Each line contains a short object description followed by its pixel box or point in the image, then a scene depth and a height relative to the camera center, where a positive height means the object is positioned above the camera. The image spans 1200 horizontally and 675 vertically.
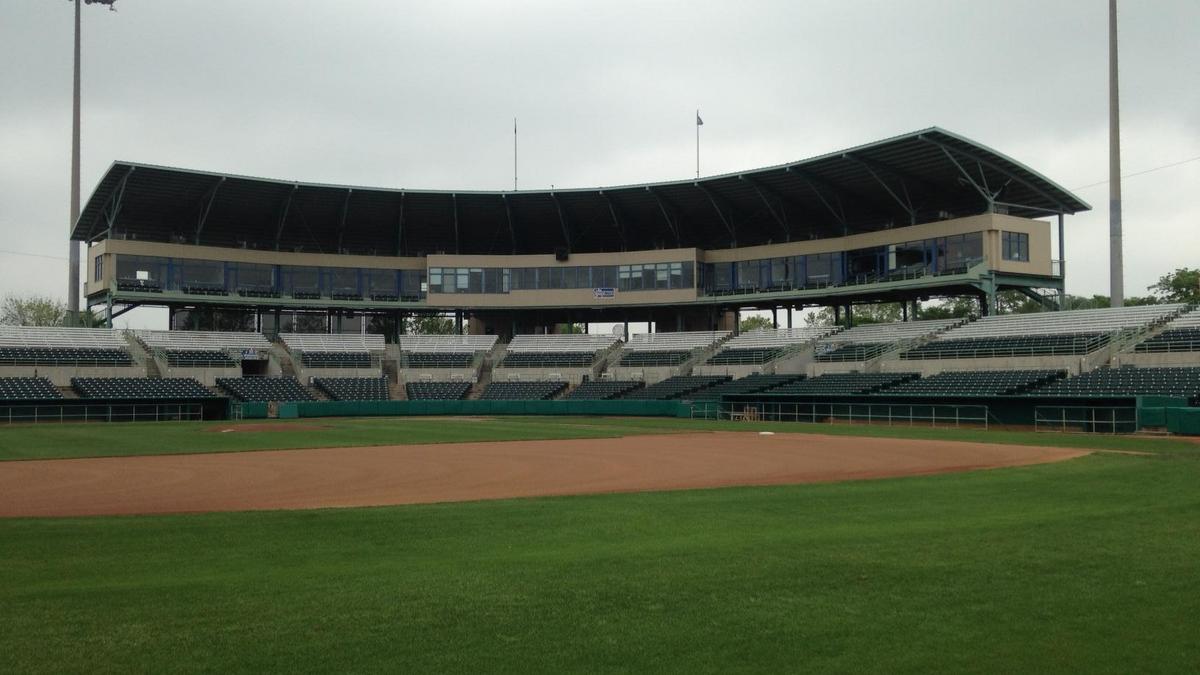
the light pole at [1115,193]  55.44 +10.92
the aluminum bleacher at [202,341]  68.75 +2.59
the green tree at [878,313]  113.53 +7.35
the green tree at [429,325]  114.00 +6.19
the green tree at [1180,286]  81.81 +7.74
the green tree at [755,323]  130.12 +7.17
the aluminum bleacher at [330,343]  74.25 +2.55
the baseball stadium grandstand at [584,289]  55.59 +6.63
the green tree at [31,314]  99.06 +6.72
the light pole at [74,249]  74.19 +10.54
